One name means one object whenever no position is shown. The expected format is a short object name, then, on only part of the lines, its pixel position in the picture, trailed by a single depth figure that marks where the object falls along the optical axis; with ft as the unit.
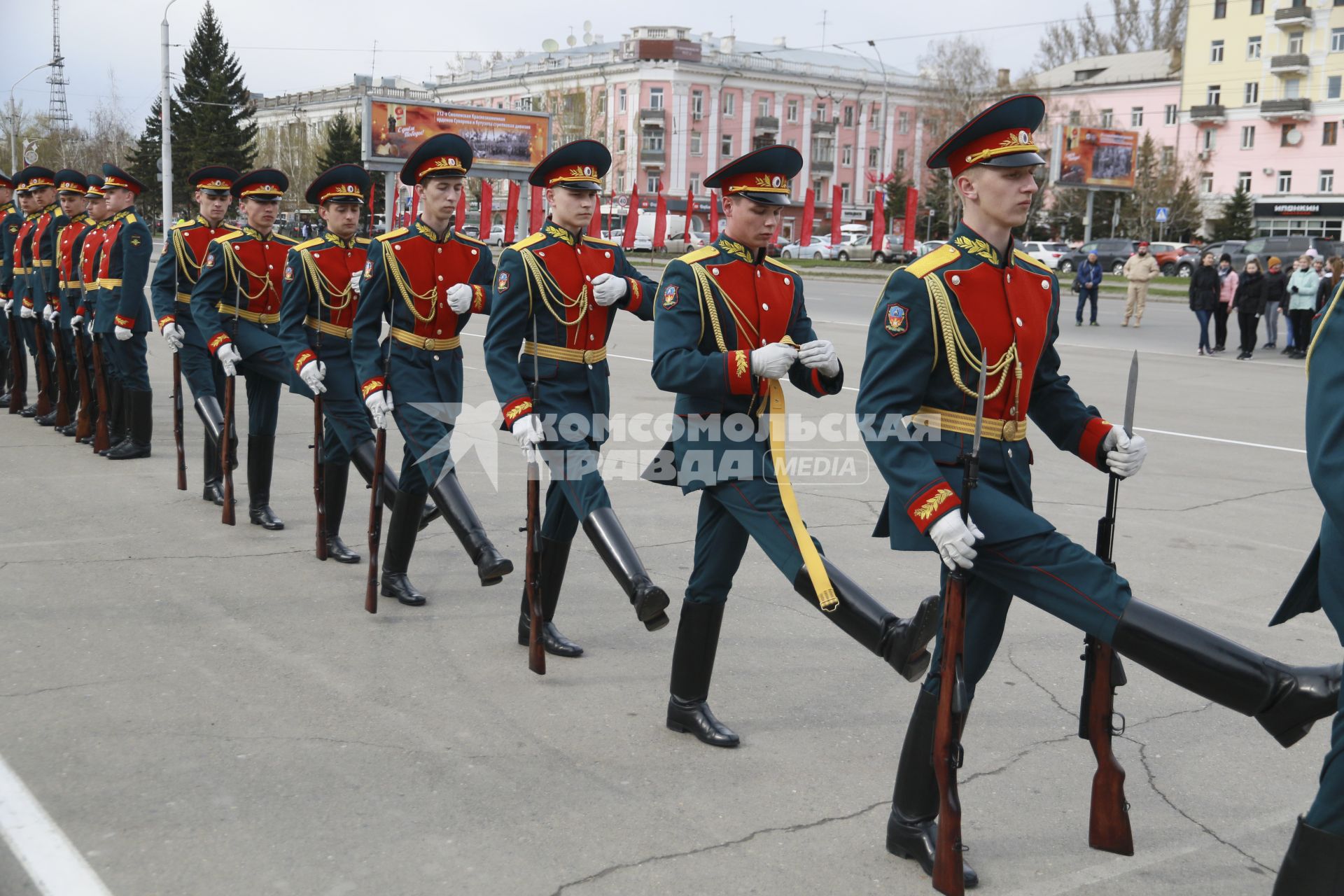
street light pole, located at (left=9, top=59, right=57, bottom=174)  196.05
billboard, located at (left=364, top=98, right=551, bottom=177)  151.92
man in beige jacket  84.84
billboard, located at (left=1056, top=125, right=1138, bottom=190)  201.57
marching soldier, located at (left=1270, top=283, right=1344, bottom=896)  8.66
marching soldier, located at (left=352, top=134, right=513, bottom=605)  19.67
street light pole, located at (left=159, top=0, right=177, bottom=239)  129.59
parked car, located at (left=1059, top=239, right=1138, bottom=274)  164.96
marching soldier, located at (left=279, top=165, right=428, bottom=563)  22.63
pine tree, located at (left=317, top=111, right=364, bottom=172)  233.76
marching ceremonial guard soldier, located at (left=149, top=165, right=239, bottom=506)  28.32
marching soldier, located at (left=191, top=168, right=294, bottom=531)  25.73
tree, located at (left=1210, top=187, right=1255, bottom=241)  203.82
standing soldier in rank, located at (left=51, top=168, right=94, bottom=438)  35.45
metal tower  233.27
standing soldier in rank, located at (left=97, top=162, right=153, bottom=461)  32.01
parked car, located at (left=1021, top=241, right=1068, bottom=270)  161.89
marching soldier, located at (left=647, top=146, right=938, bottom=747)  13.85
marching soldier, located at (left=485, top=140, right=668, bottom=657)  17.20
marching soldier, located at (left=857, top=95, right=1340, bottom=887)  10.77
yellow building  222.89
